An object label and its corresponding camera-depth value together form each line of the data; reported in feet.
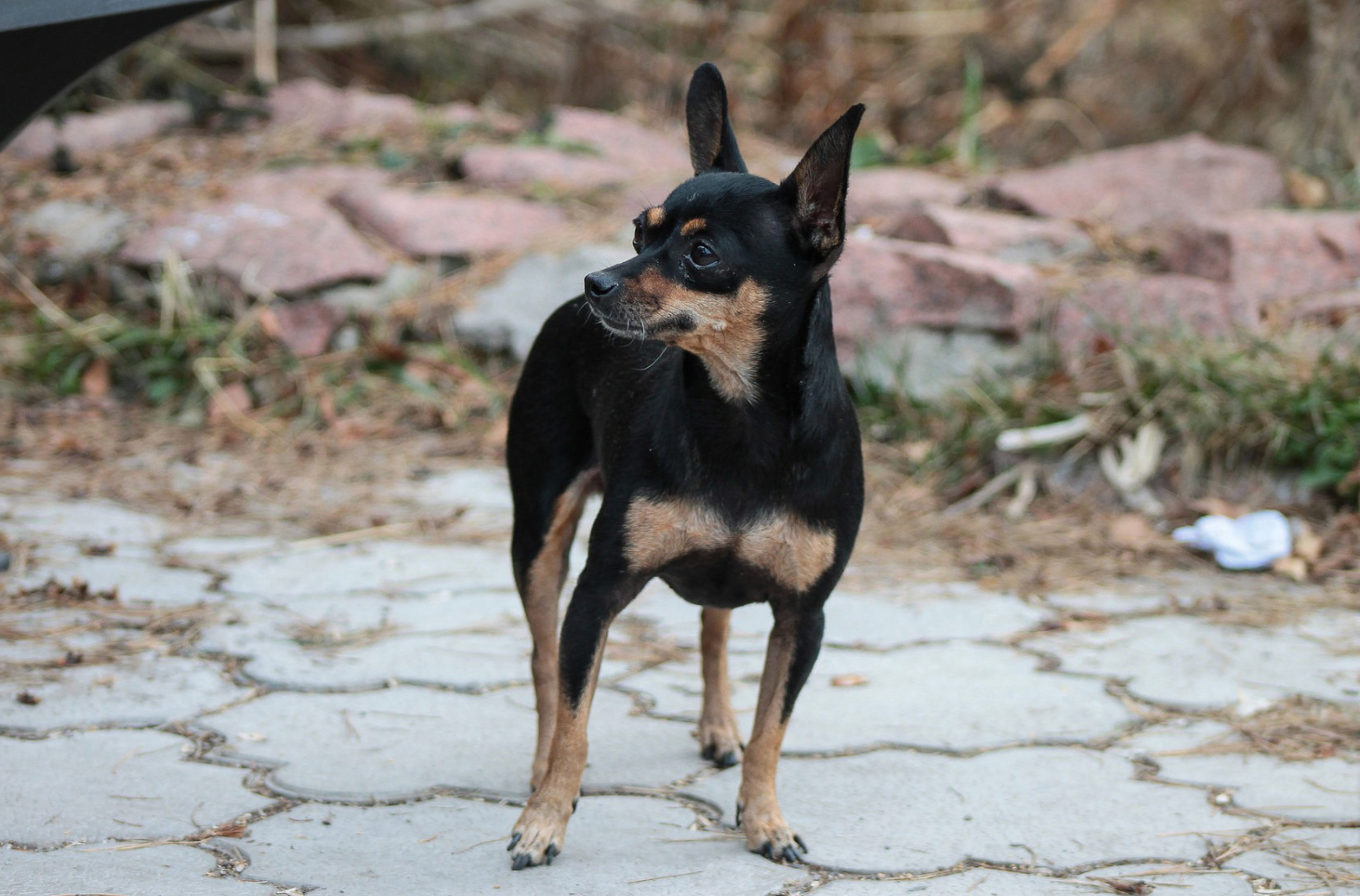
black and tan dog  15.05
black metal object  12.84
